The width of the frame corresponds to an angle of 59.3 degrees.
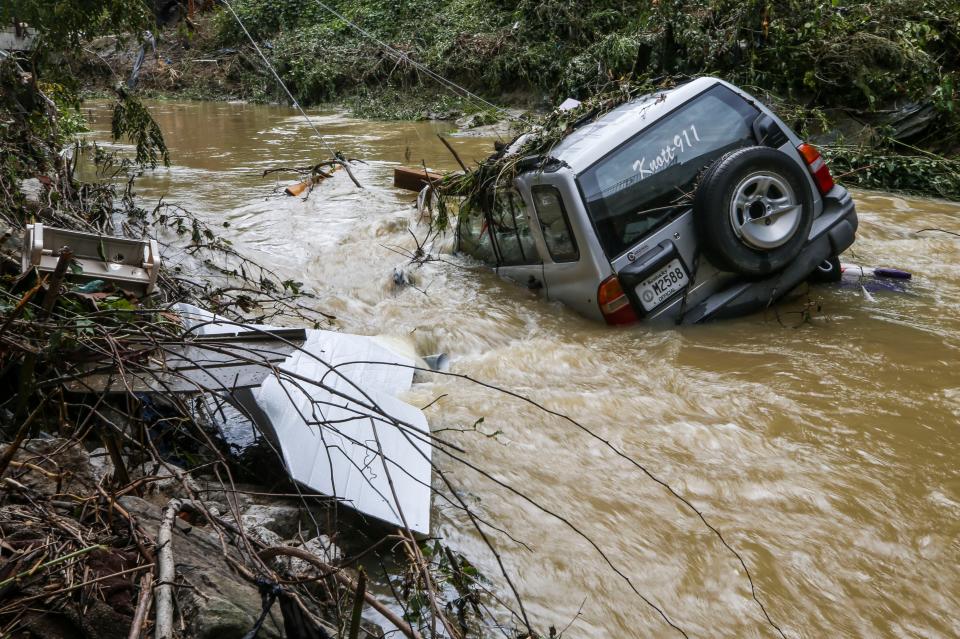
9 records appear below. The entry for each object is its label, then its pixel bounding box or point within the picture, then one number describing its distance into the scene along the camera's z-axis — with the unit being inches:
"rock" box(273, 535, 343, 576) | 118.9
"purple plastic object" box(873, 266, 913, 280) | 267.2
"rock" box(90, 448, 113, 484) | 125.4
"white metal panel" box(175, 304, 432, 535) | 138.9
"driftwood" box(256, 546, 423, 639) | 85.6
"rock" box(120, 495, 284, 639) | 96.2
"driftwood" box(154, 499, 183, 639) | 89.7
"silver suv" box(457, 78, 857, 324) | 220.7
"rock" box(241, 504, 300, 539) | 131.4
